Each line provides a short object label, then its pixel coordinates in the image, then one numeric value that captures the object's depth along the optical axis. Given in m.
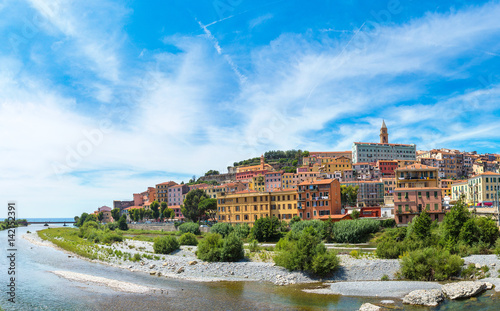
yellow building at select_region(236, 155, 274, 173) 165.62
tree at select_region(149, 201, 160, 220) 135.50
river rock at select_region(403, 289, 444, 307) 27.98
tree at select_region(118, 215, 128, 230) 122.50
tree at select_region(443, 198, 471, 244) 43.44
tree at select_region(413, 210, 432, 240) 43.97
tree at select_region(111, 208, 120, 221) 155.38
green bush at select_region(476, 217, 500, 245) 42.78
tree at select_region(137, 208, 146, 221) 141.25
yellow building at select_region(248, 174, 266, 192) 135.38
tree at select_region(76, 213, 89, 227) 173.56
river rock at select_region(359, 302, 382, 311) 26.59
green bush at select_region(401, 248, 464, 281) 34.31
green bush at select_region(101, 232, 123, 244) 78.38
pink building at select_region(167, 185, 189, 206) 151.00
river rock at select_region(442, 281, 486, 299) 29.02
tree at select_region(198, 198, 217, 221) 99.81
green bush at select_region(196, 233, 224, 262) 47.66
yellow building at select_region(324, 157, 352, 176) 144.44
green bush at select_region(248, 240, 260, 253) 50.95
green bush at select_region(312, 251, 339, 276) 37.88
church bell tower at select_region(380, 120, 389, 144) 175.07
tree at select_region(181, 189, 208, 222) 102.00
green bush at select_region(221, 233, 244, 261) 46.94
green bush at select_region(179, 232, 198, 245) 62.94
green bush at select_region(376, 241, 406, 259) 41.31
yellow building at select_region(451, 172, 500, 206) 82.75
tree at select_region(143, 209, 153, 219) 140.23
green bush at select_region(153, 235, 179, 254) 57.16
